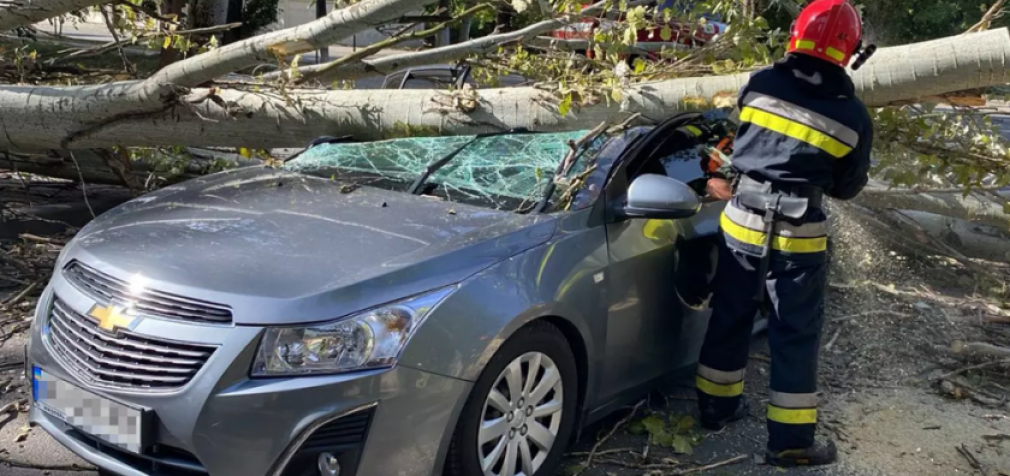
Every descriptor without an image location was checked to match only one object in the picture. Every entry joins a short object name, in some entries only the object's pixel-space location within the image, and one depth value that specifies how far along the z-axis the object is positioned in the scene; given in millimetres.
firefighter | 3291
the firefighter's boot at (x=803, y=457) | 3381
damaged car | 2318
